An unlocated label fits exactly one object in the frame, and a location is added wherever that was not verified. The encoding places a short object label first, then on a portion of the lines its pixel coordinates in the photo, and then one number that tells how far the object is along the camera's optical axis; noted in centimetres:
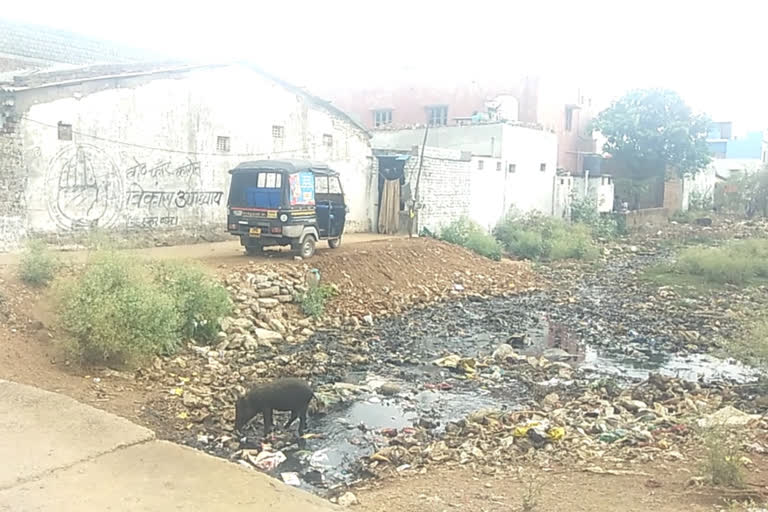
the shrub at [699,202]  4116
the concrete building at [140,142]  1338
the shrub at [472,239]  2138
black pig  719
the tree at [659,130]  3362
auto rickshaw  1406
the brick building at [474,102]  3350
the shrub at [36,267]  1051
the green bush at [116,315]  863
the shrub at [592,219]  2950
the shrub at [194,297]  1050
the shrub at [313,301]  1341
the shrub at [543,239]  2348
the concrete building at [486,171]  2373
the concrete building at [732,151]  5038
